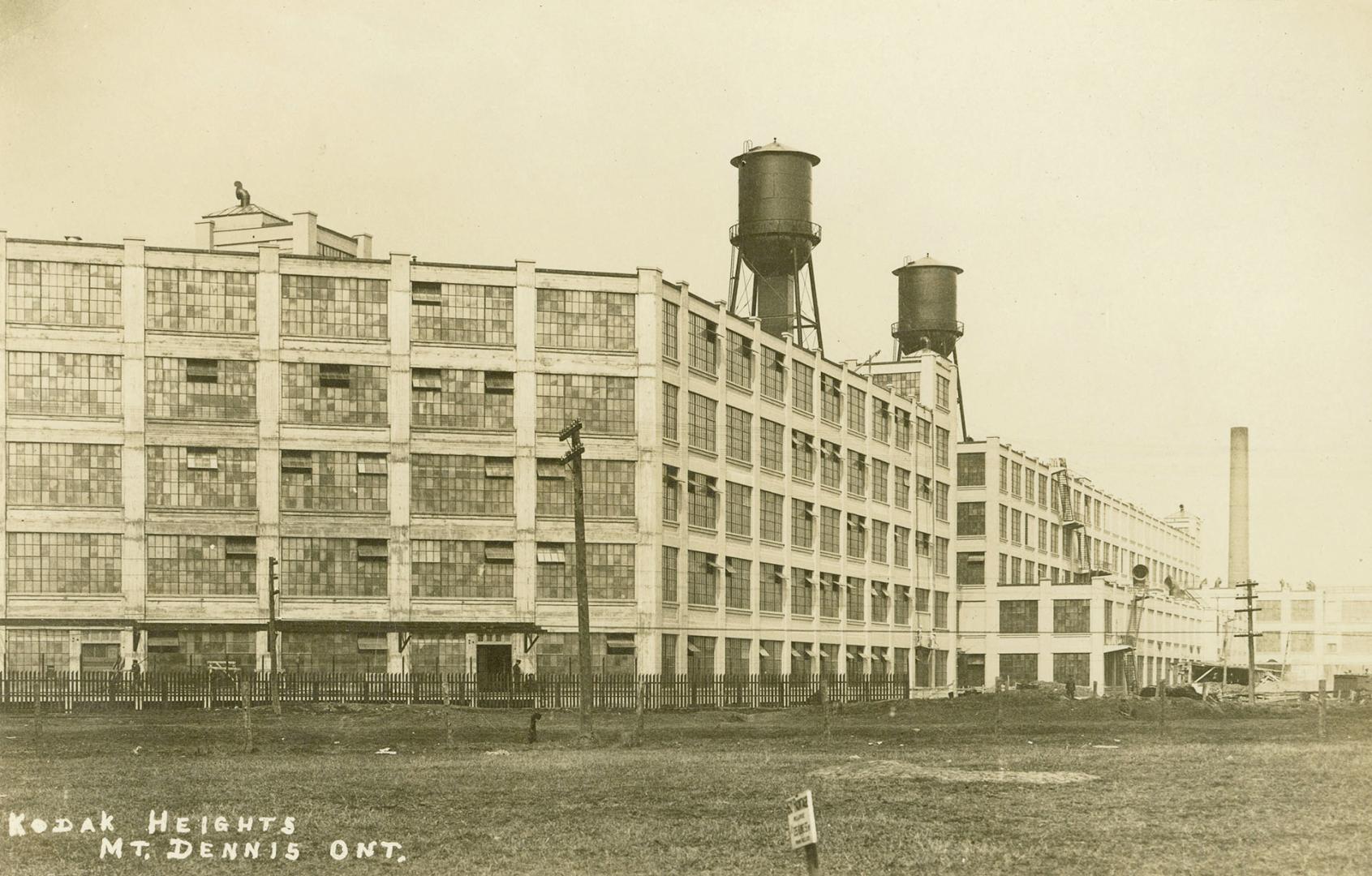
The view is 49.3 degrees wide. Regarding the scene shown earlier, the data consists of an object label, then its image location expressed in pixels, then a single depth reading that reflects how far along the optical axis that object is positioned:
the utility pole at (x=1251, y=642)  65.06
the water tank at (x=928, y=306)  87.00
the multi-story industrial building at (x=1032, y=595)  88.88
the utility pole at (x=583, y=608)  33.31
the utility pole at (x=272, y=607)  50.22
